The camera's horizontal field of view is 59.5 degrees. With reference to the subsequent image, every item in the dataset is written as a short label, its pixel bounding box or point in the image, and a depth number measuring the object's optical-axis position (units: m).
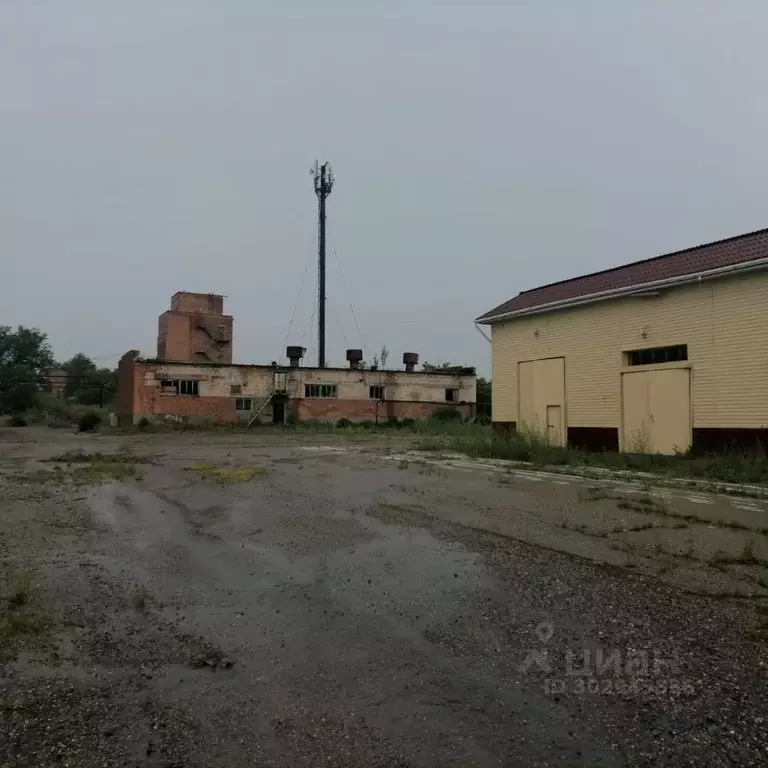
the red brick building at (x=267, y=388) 39.66
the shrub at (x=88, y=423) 39.56
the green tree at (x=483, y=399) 48.37
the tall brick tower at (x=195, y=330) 50.12
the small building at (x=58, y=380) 80.94
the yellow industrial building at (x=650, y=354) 14.84
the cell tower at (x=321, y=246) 52.06
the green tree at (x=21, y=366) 63.34
